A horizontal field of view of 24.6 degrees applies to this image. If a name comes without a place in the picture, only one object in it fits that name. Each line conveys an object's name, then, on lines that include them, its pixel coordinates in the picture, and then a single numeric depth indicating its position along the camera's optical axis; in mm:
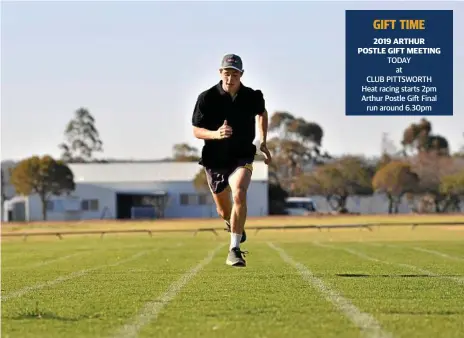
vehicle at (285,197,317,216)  113312
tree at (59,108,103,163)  136625
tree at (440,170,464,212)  109562
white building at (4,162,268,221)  108312
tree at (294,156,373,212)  118250
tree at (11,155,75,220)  106062
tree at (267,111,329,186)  125438
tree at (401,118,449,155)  129750
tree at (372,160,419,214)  112000
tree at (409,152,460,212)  115275
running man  13461
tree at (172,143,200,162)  154400
